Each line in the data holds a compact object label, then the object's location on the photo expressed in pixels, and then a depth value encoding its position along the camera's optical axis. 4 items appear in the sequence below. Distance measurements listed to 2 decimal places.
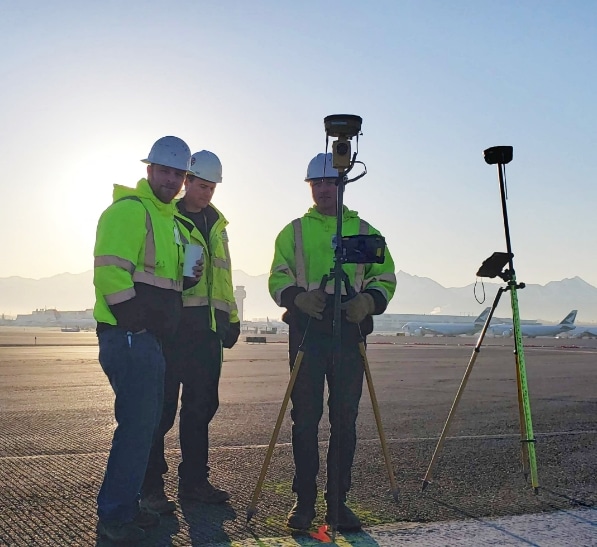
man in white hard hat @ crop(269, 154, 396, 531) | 4.22
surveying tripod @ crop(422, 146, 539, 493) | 4.91
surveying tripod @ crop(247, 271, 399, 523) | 4.04
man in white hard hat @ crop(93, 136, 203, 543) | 3.70
